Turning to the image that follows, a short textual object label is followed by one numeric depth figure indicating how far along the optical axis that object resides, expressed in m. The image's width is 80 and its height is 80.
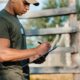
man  3.16
